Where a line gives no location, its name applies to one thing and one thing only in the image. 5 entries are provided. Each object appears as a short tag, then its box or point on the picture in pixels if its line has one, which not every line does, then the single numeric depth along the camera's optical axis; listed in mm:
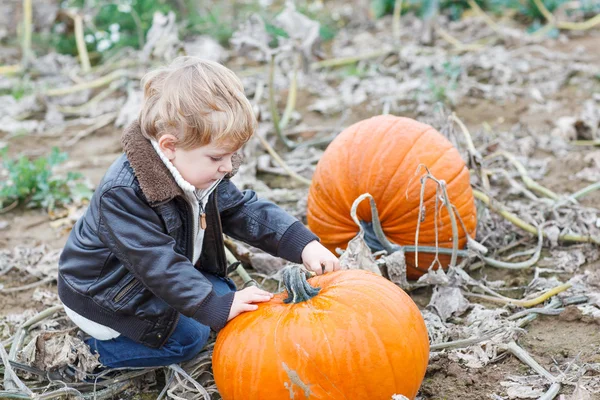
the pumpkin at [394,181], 3299
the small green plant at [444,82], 5754
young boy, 2473
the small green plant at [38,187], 4680
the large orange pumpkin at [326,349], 2338
